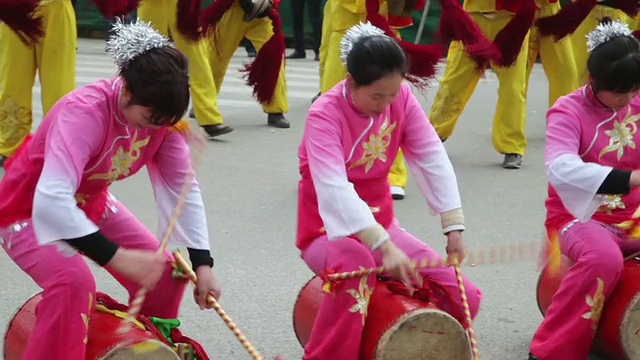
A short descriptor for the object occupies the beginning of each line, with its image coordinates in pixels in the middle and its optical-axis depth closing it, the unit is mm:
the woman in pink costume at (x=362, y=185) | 5182
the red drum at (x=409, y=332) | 5116
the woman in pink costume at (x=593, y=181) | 5606
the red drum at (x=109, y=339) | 4788
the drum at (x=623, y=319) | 5623
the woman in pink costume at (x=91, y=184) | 4668
